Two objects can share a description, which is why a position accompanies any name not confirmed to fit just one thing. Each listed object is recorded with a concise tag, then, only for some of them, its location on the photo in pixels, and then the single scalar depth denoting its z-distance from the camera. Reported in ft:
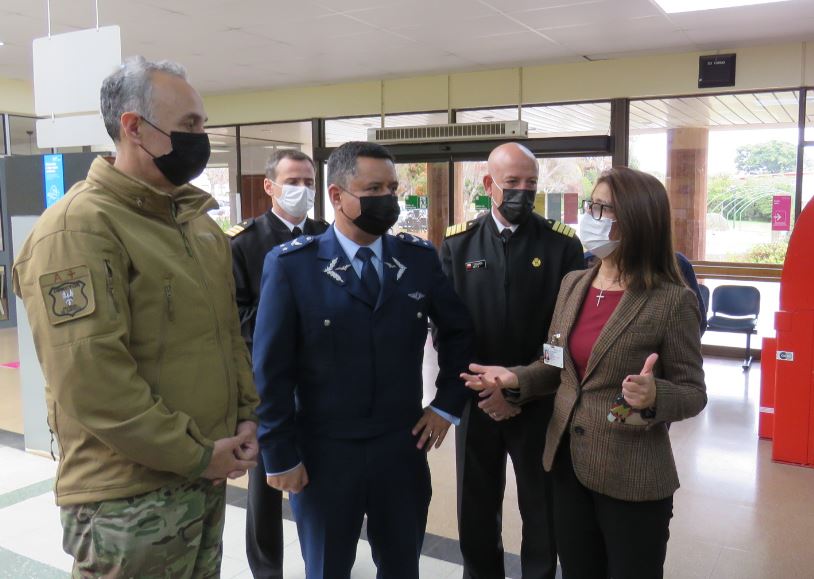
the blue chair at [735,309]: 21.29
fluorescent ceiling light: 17.42
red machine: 13.57
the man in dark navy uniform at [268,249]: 8.83
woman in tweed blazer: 5.84
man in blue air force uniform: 6.25
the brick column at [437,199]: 29.45
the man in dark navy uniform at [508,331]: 8.01
